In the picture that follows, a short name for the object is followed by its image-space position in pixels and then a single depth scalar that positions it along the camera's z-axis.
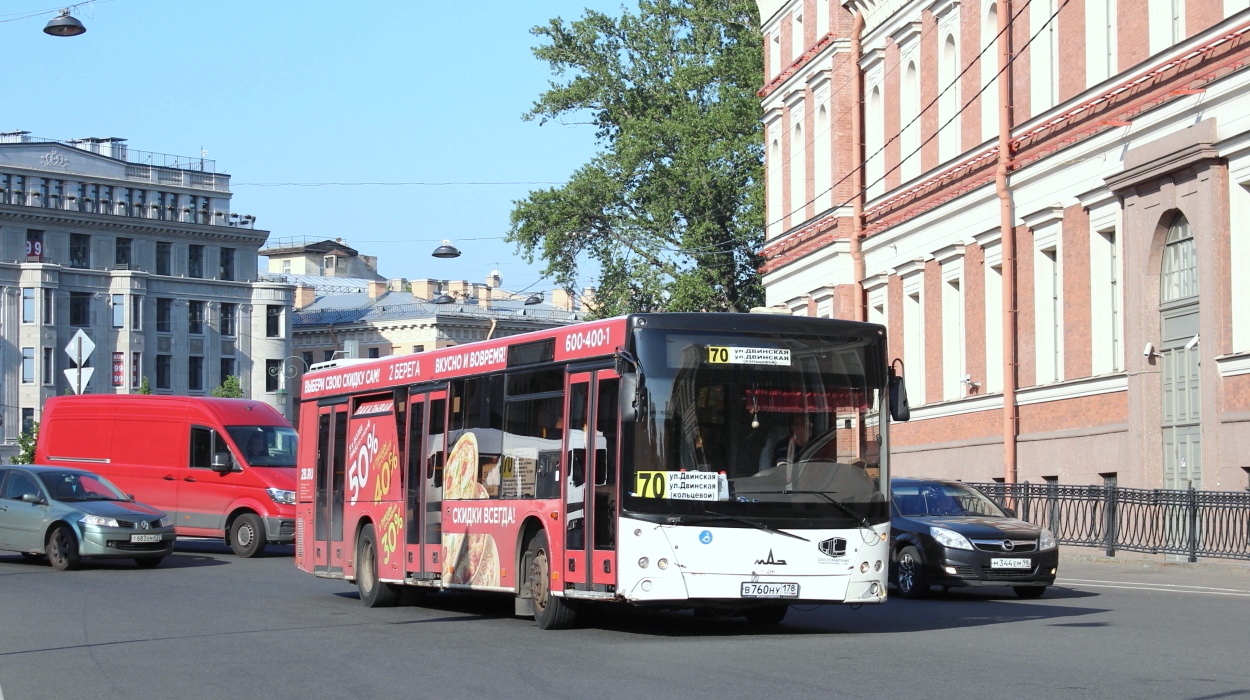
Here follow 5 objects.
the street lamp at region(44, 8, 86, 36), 33.06
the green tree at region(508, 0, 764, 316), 57.41
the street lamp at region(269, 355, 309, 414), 106.87
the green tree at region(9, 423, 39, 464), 87.39
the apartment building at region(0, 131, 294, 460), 103.44
